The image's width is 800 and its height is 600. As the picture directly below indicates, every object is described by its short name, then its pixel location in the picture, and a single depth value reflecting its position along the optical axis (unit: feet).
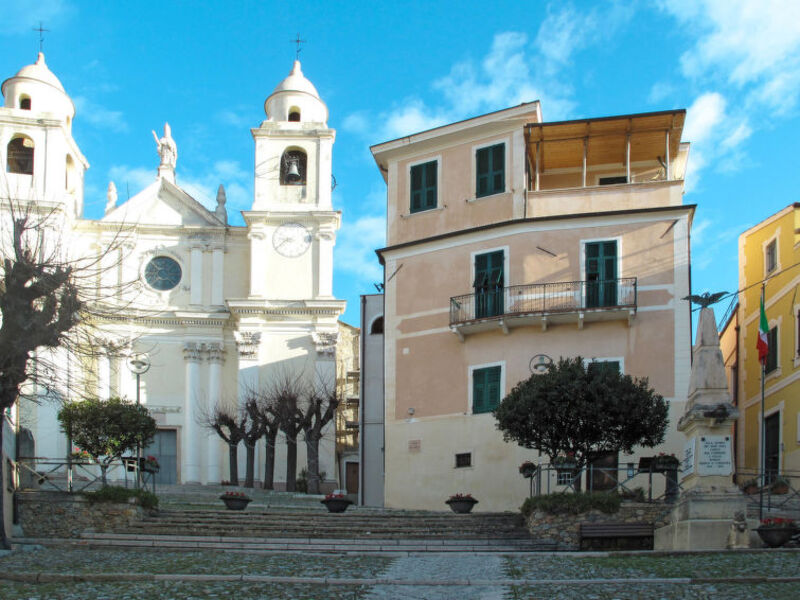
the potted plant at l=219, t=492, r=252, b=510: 88.43
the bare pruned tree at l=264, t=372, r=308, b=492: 143.23
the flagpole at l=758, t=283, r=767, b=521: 72.60
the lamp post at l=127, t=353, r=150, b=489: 167.84
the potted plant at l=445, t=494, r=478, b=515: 89.15
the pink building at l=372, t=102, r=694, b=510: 101.14
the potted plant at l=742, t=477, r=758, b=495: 88.74
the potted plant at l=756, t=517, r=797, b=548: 64.59
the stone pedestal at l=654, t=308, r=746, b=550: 66.64
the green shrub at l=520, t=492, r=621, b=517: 75.05
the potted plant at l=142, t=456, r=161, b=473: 97.40
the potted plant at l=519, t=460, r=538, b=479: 88.99
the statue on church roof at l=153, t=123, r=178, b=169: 186.09
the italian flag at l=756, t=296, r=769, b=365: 98.43
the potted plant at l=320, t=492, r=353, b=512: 89.97
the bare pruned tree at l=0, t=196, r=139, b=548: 71.92
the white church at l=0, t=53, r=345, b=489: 170.30
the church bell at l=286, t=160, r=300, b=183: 177.99
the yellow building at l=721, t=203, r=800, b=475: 108.27
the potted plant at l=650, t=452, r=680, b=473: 77.61
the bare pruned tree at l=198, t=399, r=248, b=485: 148.97
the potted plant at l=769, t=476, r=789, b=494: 79.95
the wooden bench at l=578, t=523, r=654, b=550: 72.28
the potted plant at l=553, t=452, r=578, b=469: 80.65
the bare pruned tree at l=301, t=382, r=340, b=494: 140.26
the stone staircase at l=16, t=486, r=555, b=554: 74.02
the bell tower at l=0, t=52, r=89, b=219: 170.71
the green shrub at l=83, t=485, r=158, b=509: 83.82
